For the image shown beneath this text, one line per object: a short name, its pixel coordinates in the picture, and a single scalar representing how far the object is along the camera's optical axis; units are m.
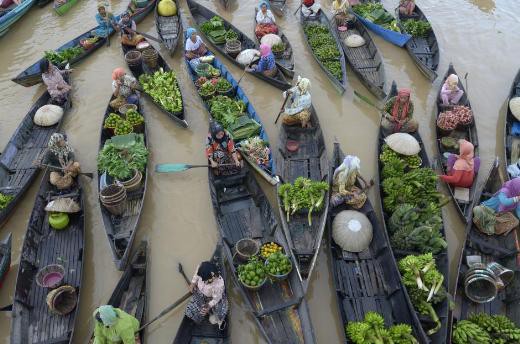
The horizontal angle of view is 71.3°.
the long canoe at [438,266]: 6.60
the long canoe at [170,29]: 14.34
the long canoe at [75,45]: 12.55
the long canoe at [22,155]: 9.56
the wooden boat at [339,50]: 12.27
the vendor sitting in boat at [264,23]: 14.38
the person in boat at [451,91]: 11.10
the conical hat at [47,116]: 11.19
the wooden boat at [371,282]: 7.19
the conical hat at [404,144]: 9.41
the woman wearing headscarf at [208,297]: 6.53
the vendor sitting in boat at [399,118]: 10.19
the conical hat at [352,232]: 7.97
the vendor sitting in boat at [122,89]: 11.20
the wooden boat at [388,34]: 13.91
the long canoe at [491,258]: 7.40
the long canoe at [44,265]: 7.07
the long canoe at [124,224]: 7.83
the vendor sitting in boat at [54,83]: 11.52
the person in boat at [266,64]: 12.32
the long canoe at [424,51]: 12.98
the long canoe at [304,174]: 7.86
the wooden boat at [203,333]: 6.84
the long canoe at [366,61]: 12.38
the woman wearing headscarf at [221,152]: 8.98
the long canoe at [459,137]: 9.10
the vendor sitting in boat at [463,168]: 9.04
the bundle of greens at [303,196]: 8.48
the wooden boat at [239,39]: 12.42
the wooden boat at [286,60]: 12.81
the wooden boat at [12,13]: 15.05
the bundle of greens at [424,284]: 6.82
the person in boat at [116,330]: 5.98
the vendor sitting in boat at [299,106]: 10.36
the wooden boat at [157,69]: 11.31
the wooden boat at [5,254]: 7.77
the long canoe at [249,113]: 9.43
